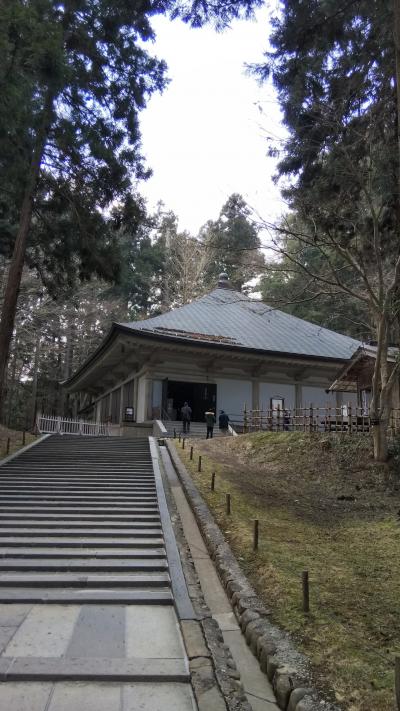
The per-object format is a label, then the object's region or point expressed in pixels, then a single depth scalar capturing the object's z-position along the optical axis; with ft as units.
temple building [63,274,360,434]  71.00
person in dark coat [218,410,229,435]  67.87
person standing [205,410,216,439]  60.54
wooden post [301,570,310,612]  14.71
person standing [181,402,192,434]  65.57
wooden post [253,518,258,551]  19.76
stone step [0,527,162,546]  22.89
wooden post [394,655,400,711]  9.08
